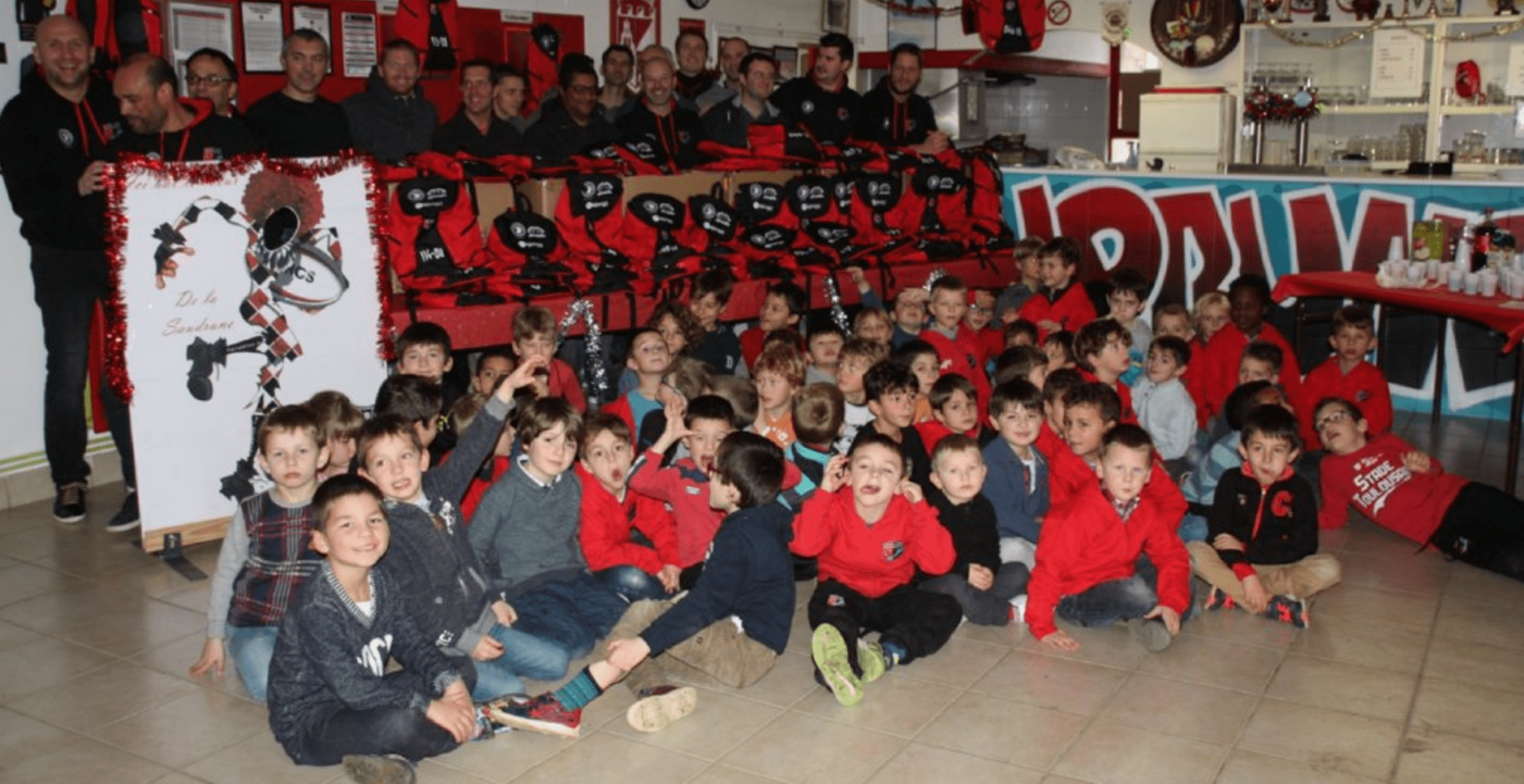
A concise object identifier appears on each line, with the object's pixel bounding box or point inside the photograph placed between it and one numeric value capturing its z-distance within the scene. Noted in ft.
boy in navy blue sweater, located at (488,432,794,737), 13.71
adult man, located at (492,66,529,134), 25.76
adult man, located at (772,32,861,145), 29.53
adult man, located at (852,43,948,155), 30.07
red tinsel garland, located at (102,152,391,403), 17.17
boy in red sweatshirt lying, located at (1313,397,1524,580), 17.83
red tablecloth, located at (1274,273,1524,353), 20.13
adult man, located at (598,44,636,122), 28.43
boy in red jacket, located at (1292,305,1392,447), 22.21
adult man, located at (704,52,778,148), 28.43
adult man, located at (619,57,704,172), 26.45
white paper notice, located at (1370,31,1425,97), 36.47
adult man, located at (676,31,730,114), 29.68
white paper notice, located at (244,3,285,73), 24.38
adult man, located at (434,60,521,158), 25.13
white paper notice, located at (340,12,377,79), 26.14
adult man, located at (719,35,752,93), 31.42
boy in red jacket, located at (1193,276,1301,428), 23.56
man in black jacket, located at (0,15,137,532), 18.98
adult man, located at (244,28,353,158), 22.11
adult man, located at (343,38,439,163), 23.97
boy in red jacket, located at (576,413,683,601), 15.79
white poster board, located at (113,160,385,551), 17.58
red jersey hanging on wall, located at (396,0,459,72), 25.00
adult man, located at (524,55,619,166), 26.07
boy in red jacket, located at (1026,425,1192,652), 15.33
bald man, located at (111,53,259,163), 18.19
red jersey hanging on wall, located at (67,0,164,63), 20.45
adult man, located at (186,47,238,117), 20.86
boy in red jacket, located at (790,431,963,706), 14.60
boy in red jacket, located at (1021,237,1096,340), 25.31
